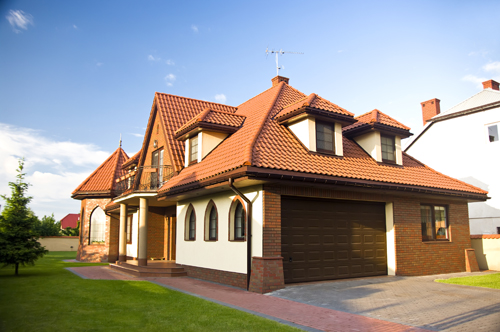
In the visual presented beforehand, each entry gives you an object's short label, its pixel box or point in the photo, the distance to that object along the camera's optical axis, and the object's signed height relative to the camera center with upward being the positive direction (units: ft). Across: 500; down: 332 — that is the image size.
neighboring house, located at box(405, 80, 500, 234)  68.08 +13.17
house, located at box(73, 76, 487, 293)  36.22 +2.29
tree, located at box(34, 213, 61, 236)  160.52 -3.56
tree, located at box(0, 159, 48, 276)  44.78 -2.14
